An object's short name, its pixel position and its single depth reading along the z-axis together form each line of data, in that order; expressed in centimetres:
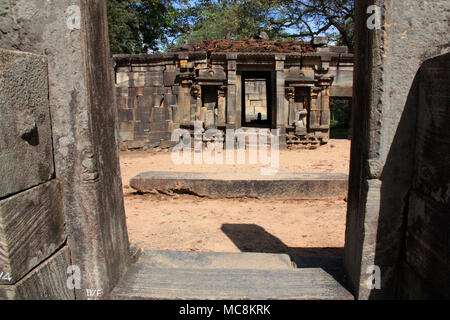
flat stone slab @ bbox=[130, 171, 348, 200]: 585
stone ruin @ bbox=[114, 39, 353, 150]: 1251
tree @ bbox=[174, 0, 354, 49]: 1903
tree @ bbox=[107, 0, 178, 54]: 1711
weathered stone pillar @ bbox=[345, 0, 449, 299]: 178
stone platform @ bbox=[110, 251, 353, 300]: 208
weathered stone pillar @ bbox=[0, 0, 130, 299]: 185
